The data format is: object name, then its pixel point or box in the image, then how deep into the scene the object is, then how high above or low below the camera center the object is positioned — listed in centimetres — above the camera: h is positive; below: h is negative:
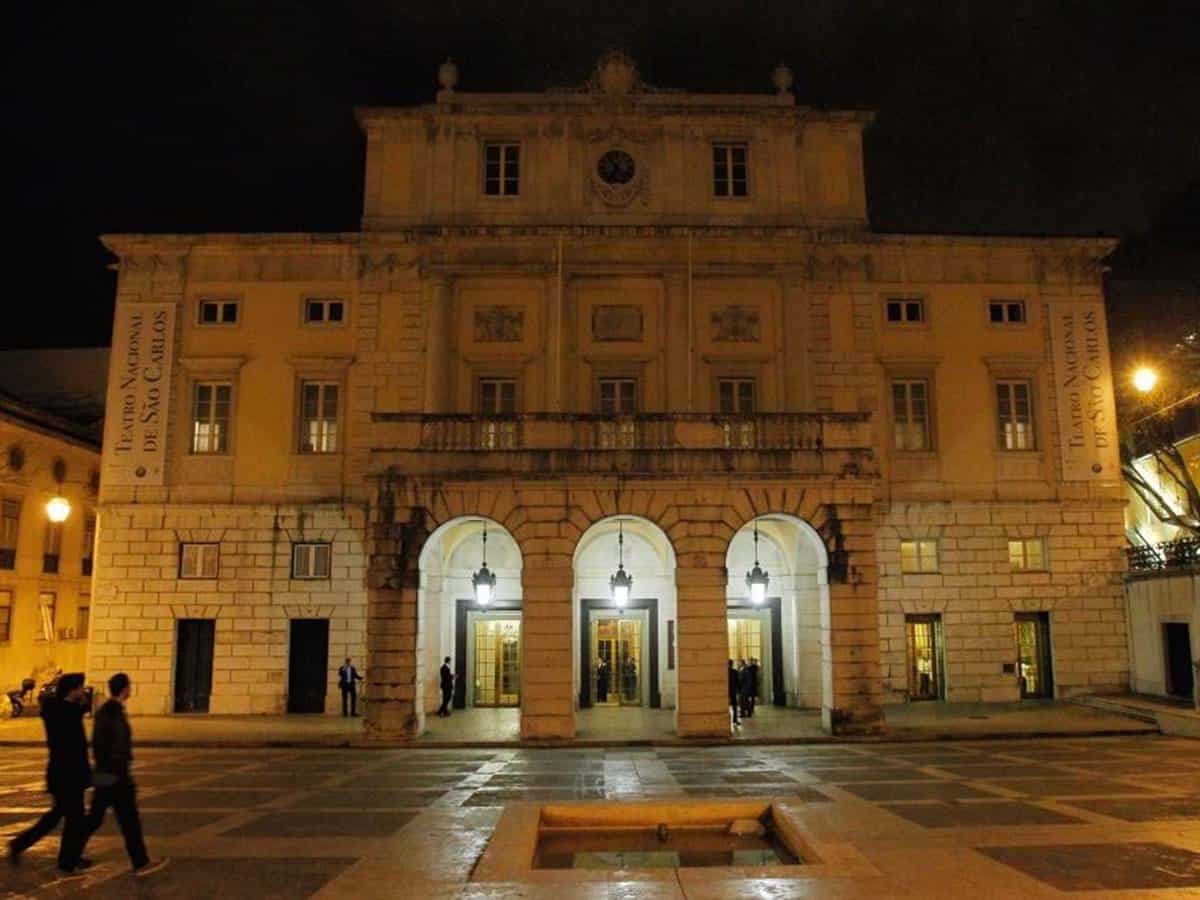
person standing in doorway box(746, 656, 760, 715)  2545 -195
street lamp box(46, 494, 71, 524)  2228 +240
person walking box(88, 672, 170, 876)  991 -175
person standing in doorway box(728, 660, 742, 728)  2423 -203
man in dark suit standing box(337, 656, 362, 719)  2642 -206
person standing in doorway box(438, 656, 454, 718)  2648 -213
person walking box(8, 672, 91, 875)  1013 -175
